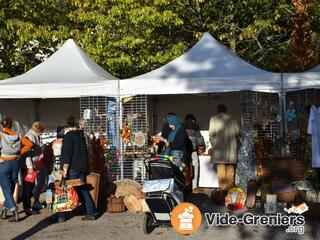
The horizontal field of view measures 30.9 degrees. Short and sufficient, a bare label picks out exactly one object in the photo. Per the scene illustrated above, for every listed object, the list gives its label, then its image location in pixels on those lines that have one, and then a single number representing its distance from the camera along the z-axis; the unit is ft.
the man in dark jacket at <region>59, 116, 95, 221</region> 28.78
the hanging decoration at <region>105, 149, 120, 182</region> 35.27
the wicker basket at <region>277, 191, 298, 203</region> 29.19
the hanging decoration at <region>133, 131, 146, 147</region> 35.76
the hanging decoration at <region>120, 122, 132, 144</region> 35.65
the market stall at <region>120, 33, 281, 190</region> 34.04
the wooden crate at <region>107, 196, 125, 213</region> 31.86
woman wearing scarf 30.35
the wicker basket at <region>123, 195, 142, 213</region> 31.94
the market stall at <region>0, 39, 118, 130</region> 35.19
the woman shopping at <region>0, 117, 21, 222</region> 29.89
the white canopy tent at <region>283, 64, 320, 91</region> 33.19
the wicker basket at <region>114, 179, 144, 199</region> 33.17
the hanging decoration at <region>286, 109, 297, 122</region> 35.22
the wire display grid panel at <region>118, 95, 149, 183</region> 35.99
